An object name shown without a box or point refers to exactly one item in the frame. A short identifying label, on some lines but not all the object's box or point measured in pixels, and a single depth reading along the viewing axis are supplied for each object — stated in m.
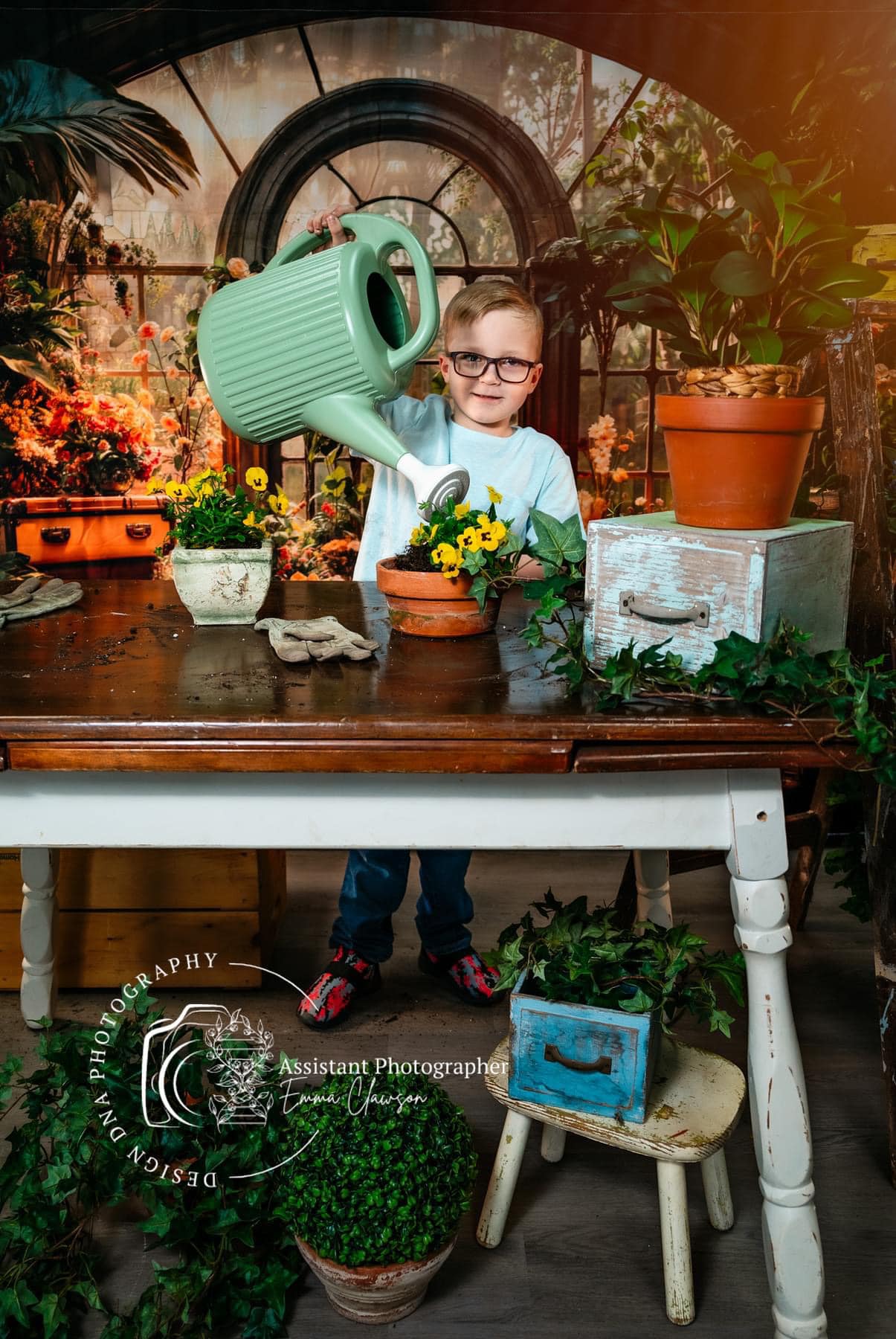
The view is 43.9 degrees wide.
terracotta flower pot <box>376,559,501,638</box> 1.41
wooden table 1.04
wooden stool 1.27
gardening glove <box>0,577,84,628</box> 1.57
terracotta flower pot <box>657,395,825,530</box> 1.15
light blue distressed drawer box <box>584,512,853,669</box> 1.12
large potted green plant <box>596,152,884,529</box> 1.12
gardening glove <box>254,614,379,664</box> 1.30
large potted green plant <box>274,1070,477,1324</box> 1.21
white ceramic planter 1.44
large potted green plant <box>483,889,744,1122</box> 1.28
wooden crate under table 2.03
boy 1.91
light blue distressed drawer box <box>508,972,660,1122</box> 1.28
